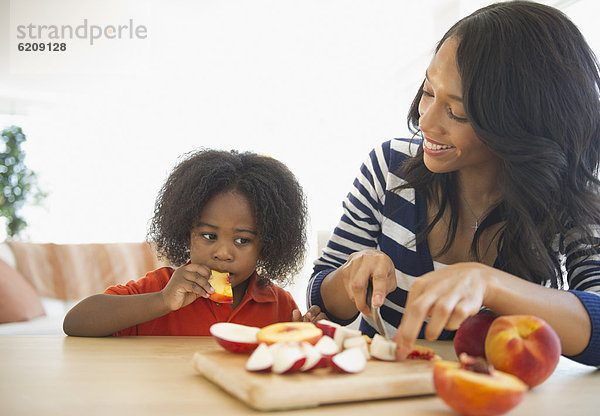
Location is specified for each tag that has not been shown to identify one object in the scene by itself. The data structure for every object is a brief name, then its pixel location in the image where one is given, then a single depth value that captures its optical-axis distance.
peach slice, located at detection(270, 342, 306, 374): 0.73
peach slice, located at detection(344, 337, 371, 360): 0.86
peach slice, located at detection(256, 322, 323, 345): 0.83
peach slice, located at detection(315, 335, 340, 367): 0.79
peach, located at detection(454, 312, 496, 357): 0.90
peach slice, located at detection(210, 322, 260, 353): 0.88
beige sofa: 3.54
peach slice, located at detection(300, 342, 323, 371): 0.75
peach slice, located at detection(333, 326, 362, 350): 0.91
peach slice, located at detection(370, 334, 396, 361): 0.86
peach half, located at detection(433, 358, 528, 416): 0.62
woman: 1.10
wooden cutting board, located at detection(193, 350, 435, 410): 0.68
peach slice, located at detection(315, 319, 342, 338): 0.98
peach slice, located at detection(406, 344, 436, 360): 0.88
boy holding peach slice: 1.37
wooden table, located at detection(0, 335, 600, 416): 0.68
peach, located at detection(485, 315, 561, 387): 0.77
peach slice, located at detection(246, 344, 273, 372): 0.75
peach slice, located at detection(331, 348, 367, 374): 0.76
